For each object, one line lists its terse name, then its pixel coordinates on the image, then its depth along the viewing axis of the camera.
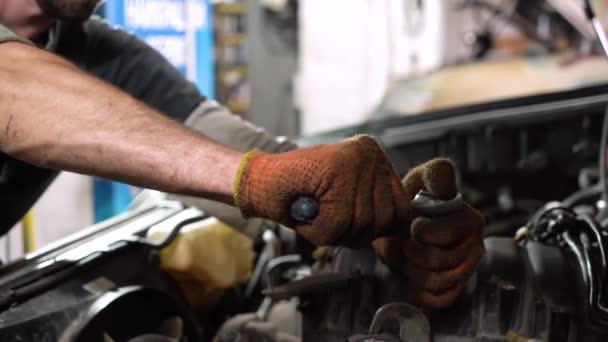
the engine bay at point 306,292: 0.89
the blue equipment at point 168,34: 2.63
